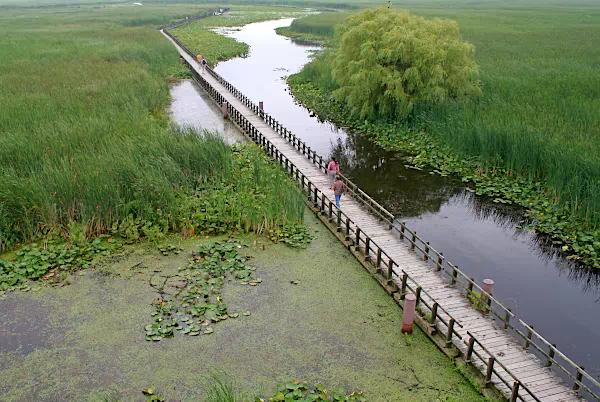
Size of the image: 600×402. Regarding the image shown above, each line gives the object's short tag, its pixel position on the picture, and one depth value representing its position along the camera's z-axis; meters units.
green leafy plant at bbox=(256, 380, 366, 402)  11.46
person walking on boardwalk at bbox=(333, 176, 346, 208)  20.78
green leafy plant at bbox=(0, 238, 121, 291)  16.58
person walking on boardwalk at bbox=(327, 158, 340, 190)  22.83
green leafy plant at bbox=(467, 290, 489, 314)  14.32
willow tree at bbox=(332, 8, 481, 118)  33.31
